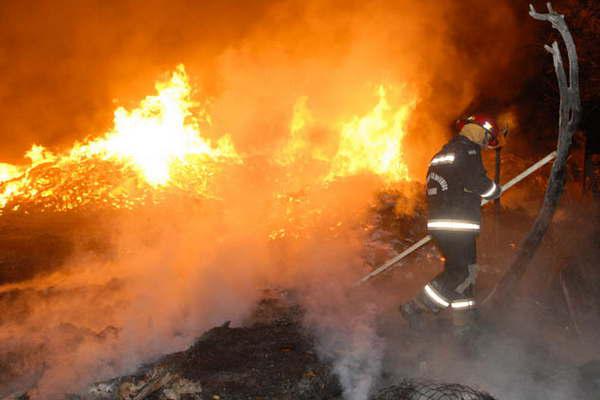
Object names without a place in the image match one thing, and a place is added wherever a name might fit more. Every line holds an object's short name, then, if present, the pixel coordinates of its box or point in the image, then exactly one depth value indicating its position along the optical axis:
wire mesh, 2.97
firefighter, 4.32
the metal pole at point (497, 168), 5.71
